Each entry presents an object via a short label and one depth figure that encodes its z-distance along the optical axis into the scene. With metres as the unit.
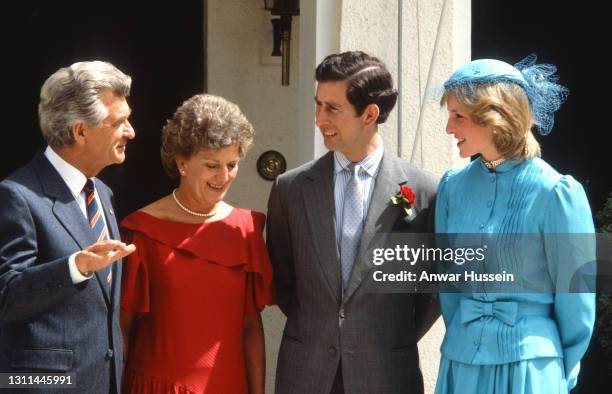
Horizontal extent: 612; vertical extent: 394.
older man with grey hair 6.09
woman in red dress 7.16
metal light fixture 11.73
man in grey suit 7.30
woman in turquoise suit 6.66
